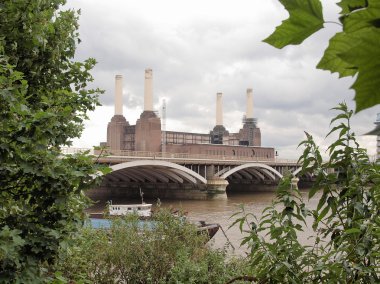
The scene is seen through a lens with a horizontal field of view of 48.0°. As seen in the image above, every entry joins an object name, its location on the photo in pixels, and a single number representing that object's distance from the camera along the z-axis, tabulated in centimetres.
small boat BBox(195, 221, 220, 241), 1936
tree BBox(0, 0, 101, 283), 401
